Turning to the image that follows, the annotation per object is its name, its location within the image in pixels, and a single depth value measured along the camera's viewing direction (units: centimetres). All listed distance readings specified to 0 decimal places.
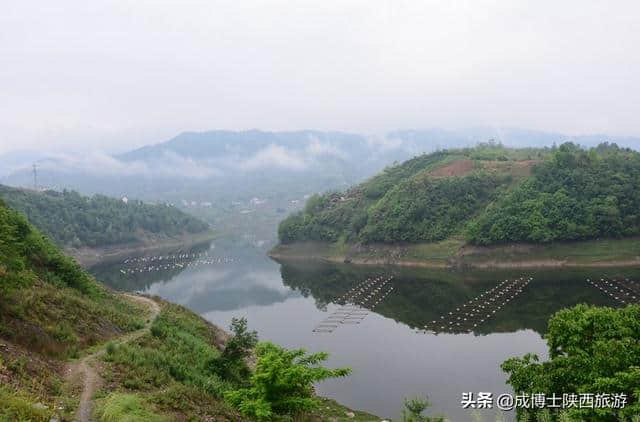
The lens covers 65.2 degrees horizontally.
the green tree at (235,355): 2182
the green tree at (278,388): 1526
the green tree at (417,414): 1537
